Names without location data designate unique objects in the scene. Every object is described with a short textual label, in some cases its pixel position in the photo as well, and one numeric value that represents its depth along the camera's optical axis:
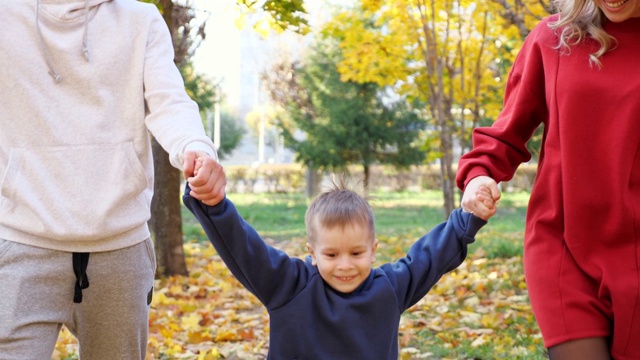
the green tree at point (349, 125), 24.78
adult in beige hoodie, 2.79
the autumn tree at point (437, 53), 10.05
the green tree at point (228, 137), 33.78
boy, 2.86
